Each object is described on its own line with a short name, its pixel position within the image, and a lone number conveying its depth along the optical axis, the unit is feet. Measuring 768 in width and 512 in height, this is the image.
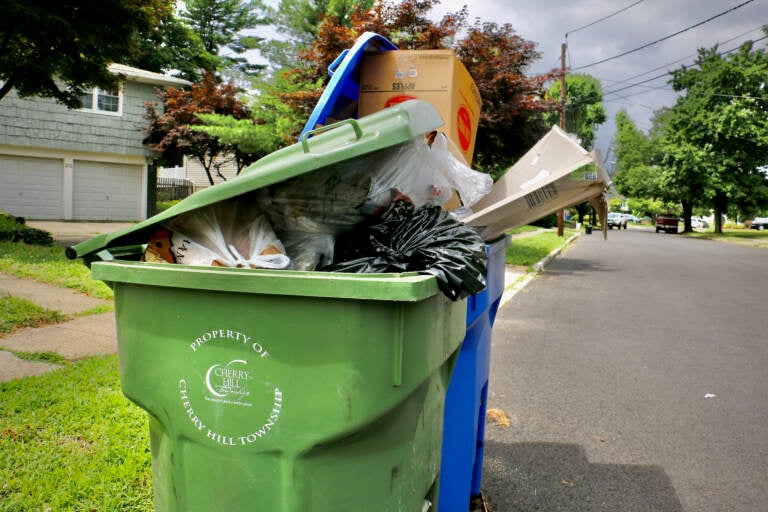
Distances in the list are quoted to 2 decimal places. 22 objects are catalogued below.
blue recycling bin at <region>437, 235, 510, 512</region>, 8.61
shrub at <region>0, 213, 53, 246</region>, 36.60
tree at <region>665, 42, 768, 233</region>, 120.67
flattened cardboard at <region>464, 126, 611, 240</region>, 9.56
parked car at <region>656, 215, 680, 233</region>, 144.25
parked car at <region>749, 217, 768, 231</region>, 203.82
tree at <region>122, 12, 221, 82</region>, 89.20
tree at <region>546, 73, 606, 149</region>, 174.70
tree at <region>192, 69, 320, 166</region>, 39.58
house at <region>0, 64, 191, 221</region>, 61.11
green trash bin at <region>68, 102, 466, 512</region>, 5.19
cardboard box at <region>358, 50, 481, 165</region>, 12.03
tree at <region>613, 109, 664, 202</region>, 196.03
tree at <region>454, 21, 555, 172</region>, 38.47
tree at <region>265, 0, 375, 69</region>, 61.67
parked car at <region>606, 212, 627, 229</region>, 169.12
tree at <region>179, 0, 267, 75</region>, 108.88
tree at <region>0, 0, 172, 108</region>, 31.09
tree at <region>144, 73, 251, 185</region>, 62.23
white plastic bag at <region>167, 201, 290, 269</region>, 6.48
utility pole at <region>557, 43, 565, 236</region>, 83.41
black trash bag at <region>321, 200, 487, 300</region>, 5.81
